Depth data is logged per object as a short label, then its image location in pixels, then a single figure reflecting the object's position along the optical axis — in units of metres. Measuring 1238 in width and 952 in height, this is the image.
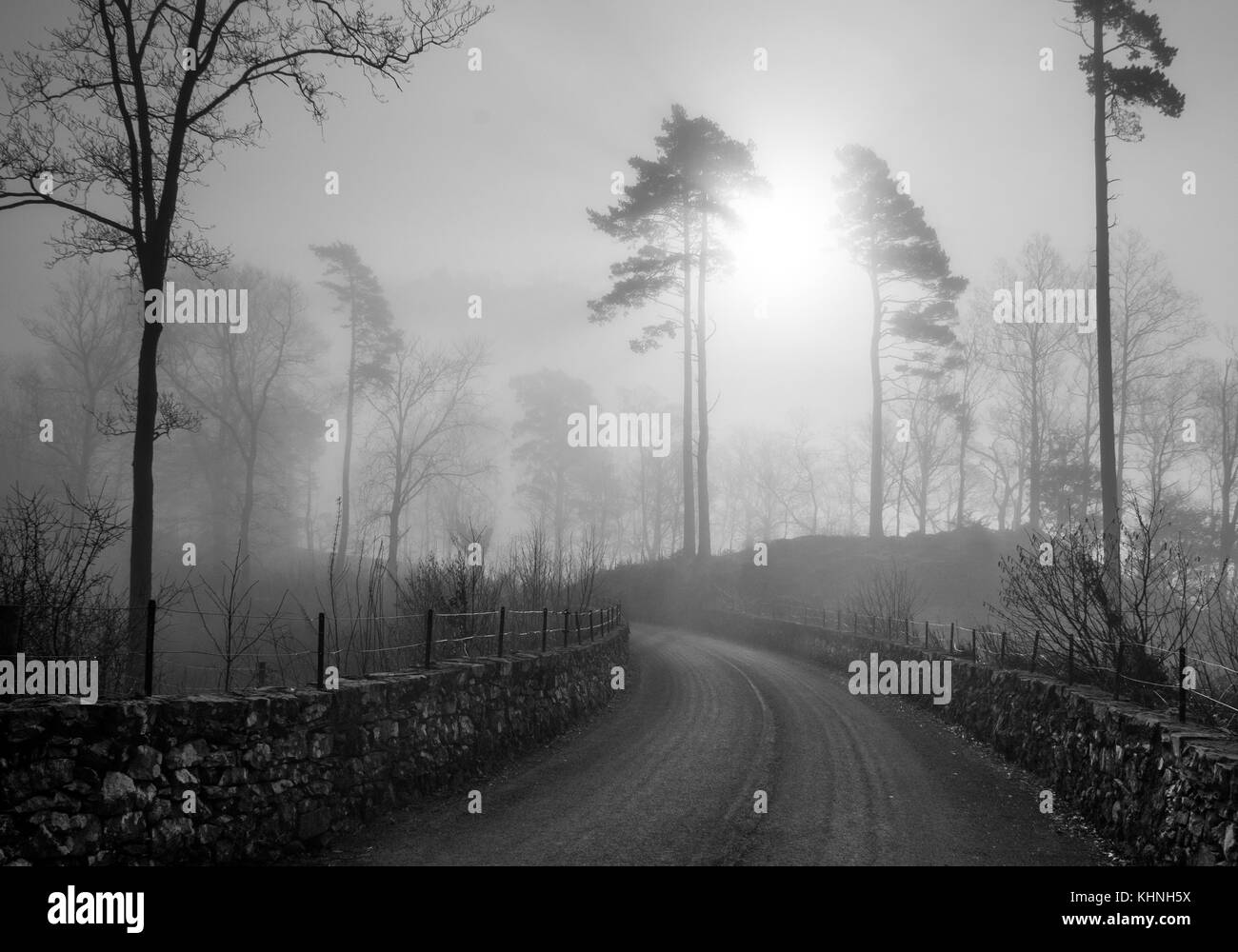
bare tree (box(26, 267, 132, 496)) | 34.47
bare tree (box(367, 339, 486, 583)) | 37.34
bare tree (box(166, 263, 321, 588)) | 35.06
